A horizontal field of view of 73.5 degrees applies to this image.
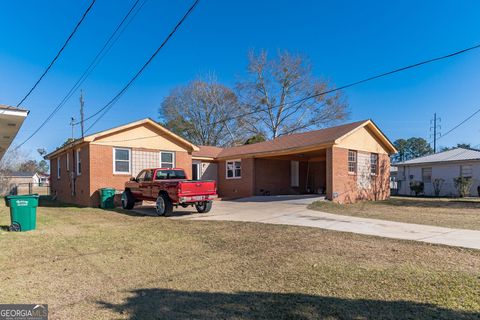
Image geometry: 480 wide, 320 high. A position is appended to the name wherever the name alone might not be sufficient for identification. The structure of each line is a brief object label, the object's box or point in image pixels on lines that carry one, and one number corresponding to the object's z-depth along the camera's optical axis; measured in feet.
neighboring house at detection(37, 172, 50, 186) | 257.42
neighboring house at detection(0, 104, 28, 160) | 28.94
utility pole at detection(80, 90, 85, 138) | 114.31
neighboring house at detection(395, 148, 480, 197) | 83.76
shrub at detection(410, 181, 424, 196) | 93.66
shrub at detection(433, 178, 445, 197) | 89.88
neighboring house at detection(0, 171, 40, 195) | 102.94
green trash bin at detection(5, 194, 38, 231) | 28.78
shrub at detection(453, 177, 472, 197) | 80.43
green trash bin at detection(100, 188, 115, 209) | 51.31
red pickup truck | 38.86
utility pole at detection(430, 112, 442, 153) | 185.36
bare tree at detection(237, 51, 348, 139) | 123.95
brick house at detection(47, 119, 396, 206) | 55.11
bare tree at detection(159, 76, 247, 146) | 136.56
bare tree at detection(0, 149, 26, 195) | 103.51
